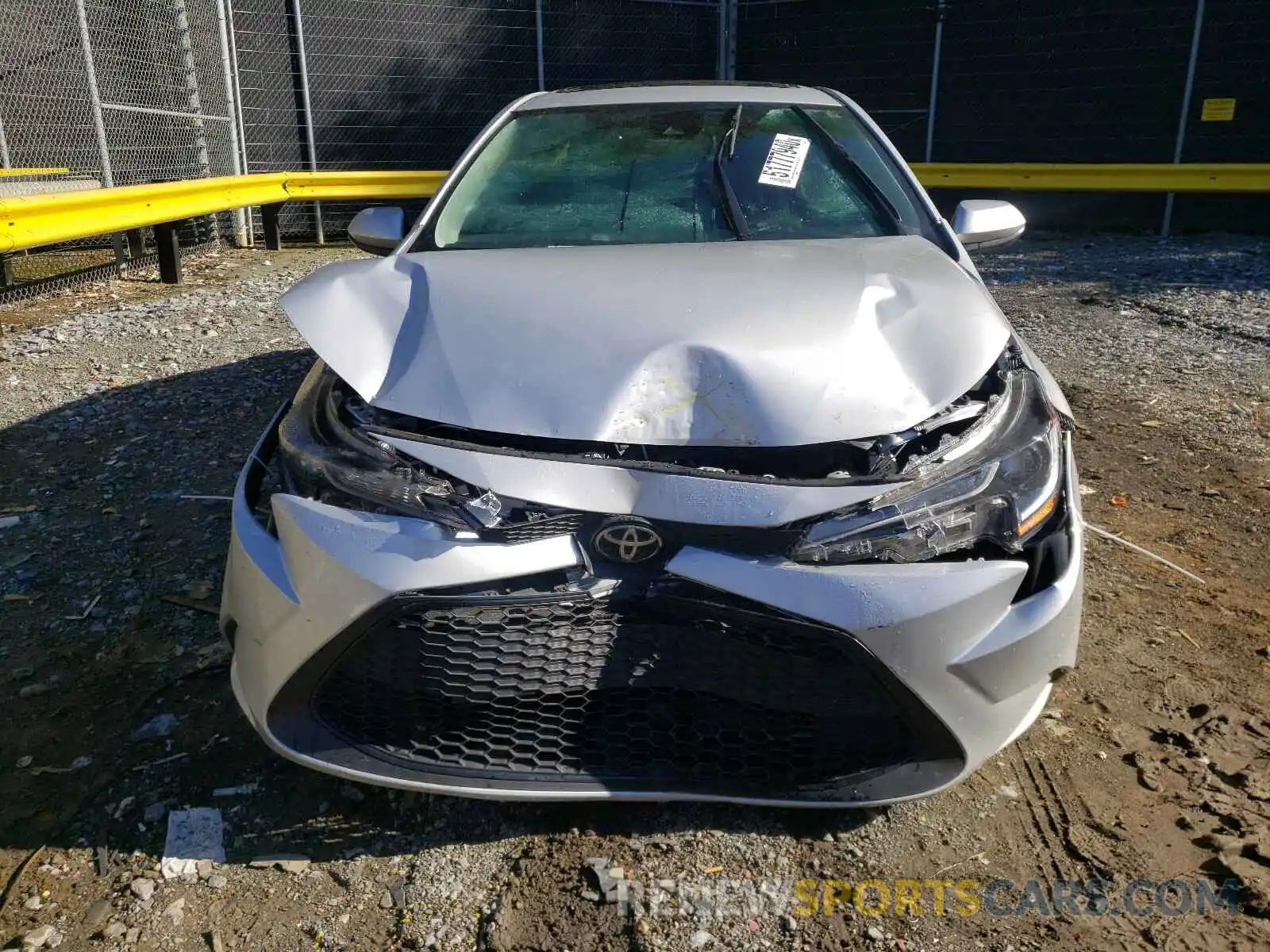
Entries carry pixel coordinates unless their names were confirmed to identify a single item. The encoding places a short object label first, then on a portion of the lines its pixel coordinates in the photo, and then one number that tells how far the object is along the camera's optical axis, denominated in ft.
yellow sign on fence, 33.01
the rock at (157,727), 7.95
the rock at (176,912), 6.27
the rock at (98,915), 6.22
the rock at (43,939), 6.07
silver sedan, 5.96
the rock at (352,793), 7.25
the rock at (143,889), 6.44
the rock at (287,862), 6.66
